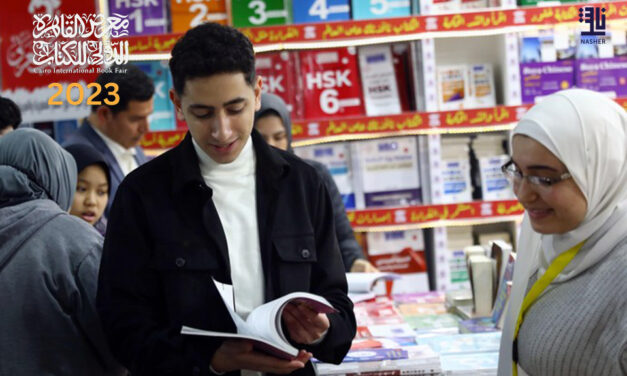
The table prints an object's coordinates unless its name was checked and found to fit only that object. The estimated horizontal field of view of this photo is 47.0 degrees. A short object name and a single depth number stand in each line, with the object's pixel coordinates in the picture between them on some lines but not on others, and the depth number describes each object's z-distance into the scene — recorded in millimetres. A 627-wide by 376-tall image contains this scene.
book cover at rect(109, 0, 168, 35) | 4328
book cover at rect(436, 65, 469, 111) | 4383
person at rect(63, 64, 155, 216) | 3277
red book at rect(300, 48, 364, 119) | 4375
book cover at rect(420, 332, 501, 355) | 2253
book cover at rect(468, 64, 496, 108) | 4430
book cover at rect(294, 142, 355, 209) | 4441
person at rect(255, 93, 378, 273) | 3074
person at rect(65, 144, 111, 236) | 2600
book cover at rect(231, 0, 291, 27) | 4289
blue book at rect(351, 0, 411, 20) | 4266
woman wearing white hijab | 1539
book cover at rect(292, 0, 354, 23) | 4293
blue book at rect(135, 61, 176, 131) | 4410
